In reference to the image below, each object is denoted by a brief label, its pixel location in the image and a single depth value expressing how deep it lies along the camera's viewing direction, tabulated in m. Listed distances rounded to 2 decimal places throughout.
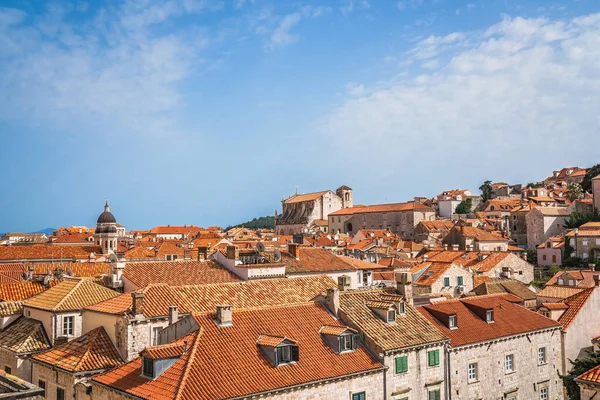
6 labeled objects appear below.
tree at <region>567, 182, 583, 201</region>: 125.23
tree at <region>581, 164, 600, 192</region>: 130.16
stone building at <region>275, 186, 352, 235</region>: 166.49
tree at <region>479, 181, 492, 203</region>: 169.60
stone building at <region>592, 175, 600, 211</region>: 106.69
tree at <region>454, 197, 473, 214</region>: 153.65
